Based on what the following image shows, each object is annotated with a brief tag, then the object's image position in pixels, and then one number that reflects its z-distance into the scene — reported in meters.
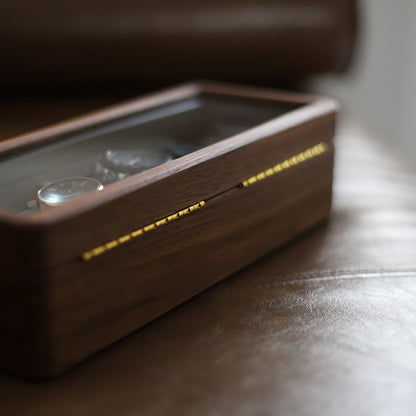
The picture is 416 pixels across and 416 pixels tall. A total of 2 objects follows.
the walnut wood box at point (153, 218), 0.45
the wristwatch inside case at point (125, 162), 0.57
